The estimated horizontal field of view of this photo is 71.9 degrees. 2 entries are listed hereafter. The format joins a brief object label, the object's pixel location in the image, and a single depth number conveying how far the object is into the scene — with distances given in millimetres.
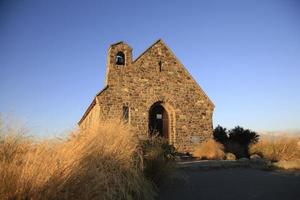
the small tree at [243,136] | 13209
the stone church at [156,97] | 11346
